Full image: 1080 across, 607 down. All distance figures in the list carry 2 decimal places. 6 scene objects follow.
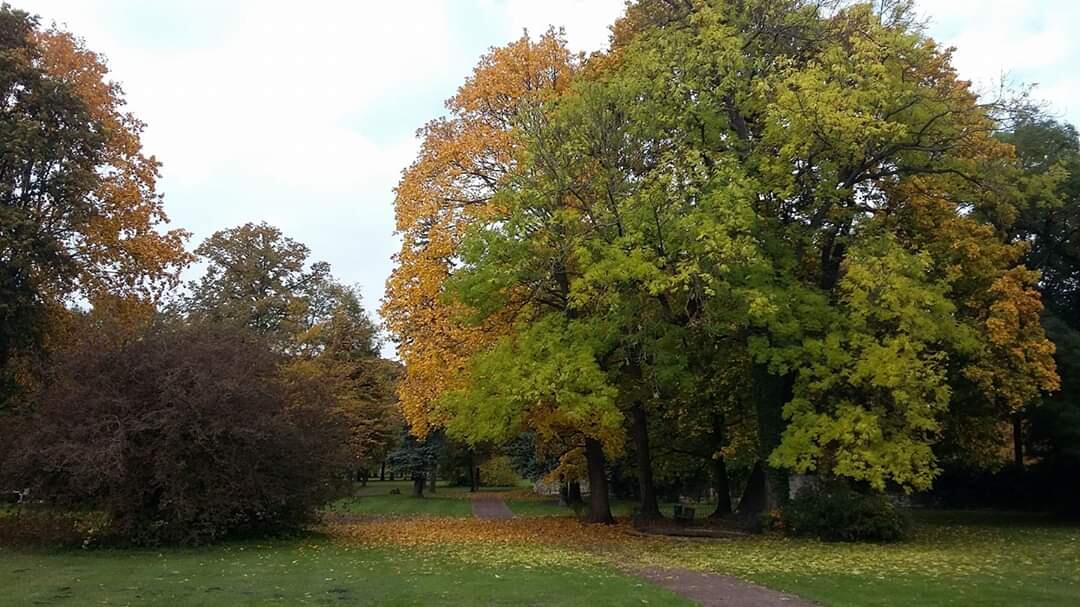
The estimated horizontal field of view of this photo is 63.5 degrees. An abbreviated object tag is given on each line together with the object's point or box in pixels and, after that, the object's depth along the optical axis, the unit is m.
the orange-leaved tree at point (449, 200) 25.58
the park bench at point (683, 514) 27.61
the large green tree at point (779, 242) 19.70
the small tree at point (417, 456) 52.88
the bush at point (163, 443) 18.31
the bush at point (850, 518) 20.03
